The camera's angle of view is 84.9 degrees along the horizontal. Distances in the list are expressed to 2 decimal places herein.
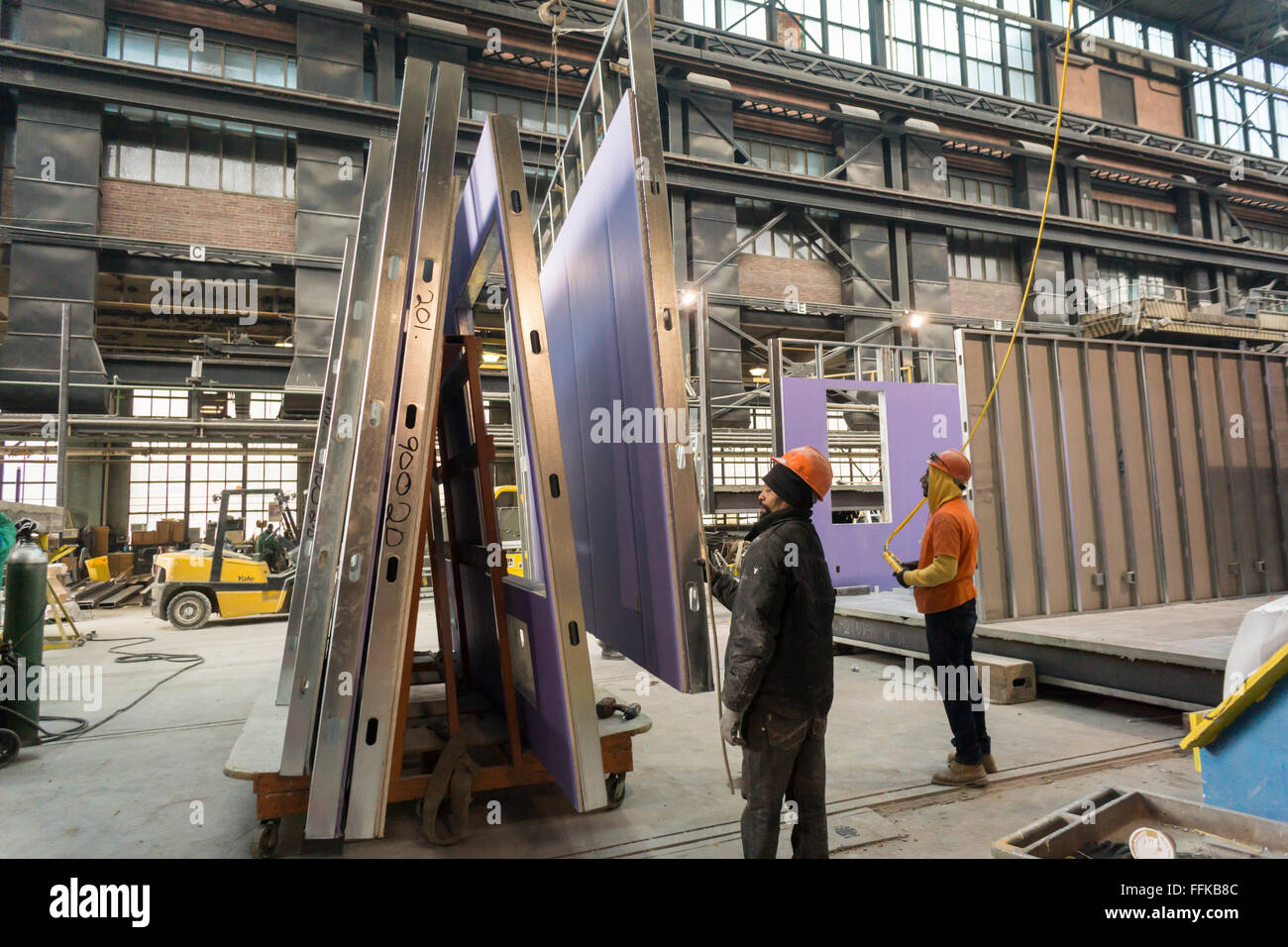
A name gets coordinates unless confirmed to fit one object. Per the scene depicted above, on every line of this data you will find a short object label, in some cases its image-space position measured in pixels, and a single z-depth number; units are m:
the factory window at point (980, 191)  22.14
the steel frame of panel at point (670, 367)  3.17
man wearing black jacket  2.70
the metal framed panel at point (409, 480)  2.69
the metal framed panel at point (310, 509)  4.39
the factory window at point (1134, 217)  24.45
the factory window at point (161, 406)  21.86
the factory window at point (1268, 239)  27.02
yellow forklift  11.16
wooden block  5.95
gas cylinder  5.04
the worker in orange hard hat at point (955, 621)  4.11
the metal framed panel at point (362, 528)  2.64
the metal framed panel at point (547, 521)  2.80
